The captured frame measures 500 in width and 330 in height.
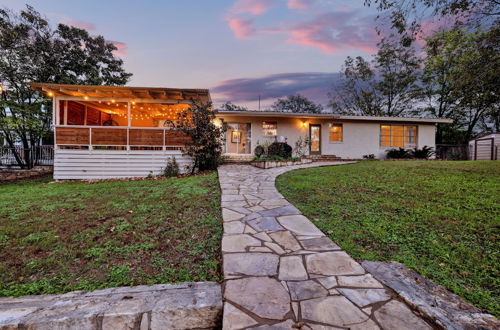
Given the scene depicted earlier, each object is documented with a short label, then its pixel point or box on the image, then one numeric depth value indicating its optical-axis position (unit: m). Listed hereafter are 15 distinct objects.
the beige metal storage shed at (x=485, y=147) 12.71
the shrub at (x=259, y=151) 11.57
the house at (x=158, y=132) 7.82
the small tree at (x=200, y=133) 7.94
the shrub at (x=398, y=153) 12.66
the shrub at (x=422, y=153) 12.69
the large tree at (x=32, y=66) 9.80
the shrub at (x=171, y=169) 8.03
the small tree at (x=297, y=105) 29.78
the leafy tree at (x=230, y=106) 30.62
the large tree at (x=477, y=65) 5.23
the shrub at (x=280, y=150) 10.52
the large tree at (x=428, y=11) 4.87
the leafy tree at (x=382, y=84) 19.14
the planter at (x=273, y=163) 8.62
